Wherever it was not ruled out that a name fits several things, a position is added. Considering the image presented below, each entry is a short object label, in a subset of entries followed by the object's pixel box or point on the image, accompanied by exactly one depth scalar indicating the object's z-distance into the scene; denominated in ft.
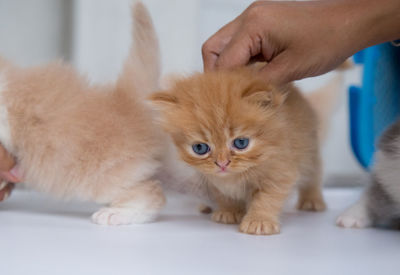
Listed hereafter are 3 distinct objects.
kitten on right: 1.73
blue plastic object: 2.09
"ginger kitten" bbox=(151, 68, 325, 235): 1.65
